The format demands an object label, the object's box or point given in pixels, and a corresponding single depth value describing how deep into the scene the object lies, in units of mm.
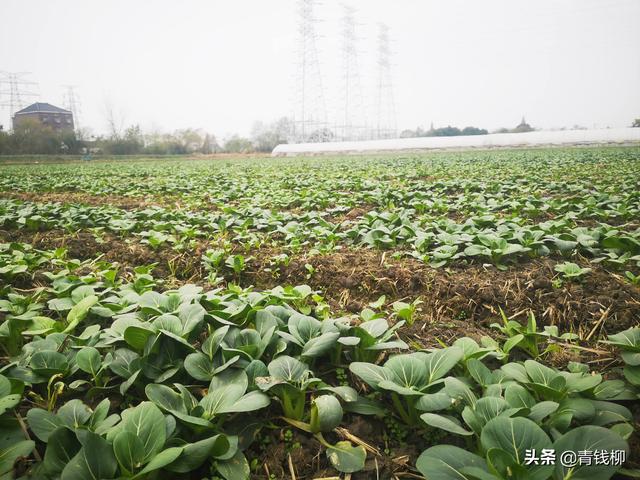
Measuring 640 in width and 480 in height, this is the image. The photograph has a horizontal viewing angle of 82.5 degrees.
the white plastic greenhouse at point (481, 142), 35219
